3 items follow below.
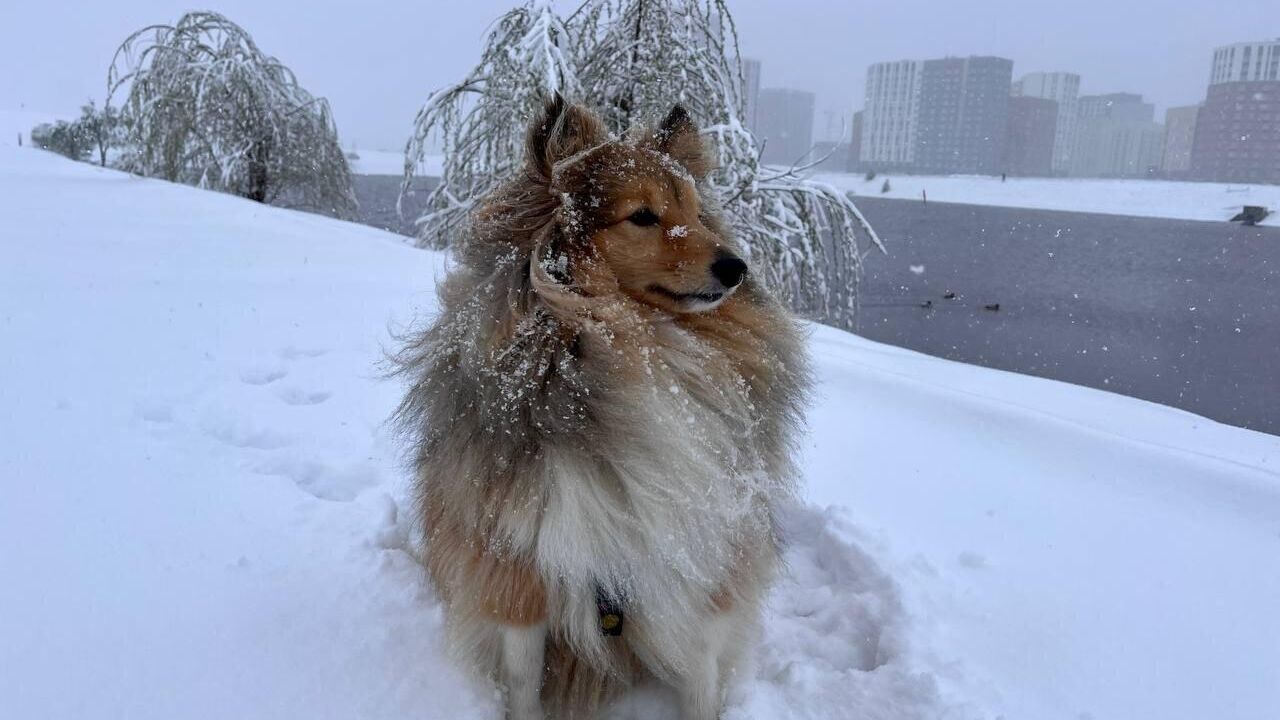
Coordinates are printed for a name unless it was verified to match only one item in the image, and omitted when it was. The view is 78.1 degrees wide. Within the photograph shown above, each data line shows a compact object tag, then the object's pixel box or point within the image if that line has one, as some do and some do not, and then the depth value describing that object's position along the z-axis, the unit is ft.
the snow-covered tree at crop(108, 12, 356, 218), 42.09
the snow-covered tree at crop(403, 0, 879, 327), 22.07
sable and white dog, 6.14
